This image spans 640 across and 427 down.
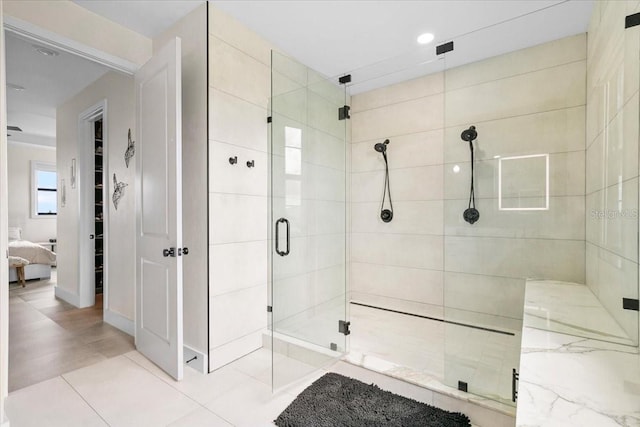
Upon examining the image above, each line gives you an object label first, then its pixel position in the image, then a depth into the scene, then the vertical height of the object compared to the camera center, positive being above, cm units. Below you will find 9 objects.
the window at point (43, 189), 666 +46
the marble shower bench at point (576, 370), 80 -54
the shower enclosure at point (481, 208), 184 +2
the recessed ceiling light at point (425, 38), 259 +149
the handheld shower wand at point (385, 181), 337 +33
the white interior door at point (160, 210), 207 +0
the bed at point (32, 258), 488 -82
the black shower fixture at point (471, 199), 200 +8
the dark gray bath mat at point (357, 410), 163 -113
